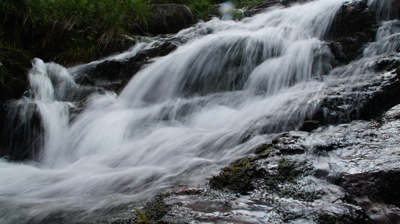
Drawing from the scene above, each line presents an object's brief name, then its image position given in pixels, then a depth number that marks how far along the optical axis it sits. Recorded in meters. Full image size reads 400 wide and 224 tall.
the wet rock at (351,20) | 5.07
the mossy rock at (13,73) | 3.85
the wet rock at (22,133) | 3.40
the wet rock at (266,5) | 7.72
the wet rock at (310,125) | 2.67
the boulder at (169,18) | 7.52
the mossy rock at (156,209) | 1.50
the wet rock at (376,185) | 1.46
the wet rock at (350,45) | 4.30
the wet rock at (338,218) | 1.28
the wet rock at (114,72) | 5.00
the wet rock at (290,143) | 2.08
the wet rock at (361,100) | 2.78
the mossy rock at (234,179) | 1.76
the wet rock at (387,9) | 5.38
